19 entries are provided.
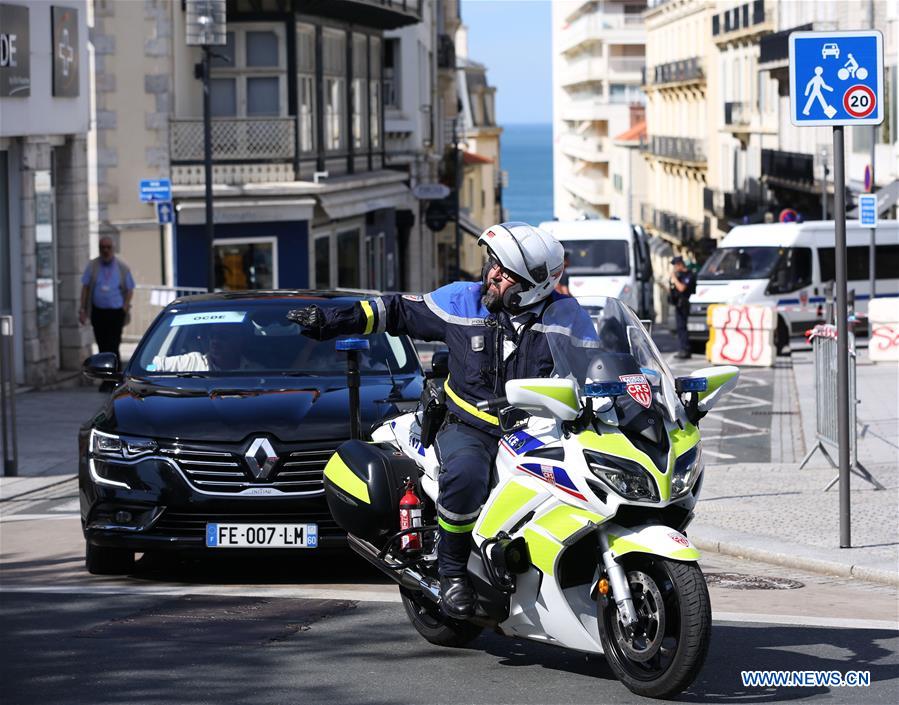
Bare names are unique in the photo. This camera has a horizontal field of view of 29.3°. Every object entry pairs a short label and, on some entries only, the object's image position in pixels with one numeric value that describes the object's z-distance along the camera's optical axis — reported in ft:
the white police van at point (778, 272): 101.60
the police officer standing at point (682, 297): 98.07
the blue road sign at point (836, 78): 33.35
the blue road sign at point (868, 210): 91.66
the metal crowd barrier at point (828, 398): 42.73
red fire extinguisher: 23.75
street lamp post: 78.64
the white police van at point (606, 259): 104.78
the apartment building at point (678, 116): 256.11
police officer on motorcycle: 21.70
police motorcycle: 19.66
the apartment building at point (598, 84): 389.39
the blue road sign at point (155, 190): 87.30
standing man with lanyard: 67.26
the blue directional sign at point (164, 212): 86.89
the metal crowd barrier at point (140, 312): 102.17
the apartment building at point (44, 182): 70.59
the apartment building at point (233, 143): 112.78
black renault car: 28.78
